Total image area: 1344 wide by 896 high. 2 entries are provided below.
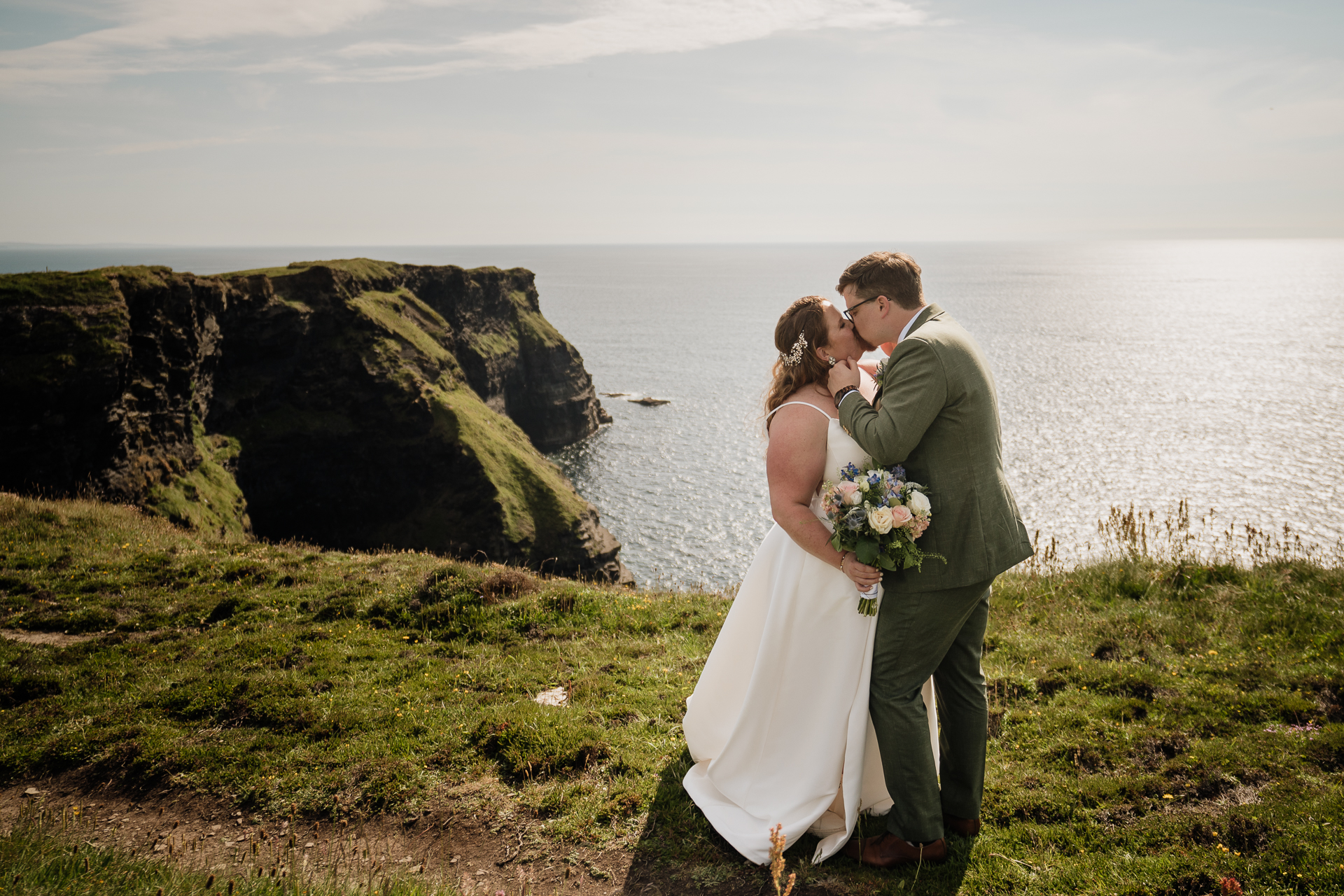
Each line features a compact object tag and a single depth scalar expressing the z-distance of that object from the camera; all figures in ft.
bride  15.78
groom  14.16
